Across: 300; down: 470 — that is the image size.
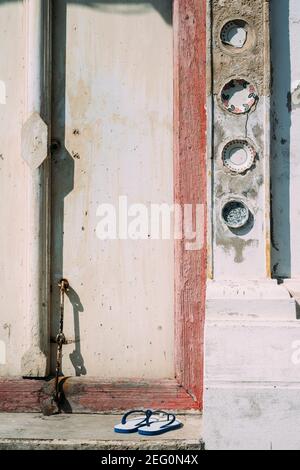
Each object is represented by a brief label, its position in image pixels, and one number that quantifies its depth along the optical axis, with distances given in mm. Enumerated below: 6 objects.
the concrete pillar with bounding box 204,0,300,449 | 4328
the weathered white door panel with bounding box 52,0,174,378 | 4824
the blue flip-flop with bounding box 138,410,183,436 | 4250
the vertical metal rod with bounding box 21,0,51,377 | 4793
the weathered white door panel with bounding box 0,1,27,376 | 4887
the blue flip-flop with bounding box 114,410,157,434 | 4312
